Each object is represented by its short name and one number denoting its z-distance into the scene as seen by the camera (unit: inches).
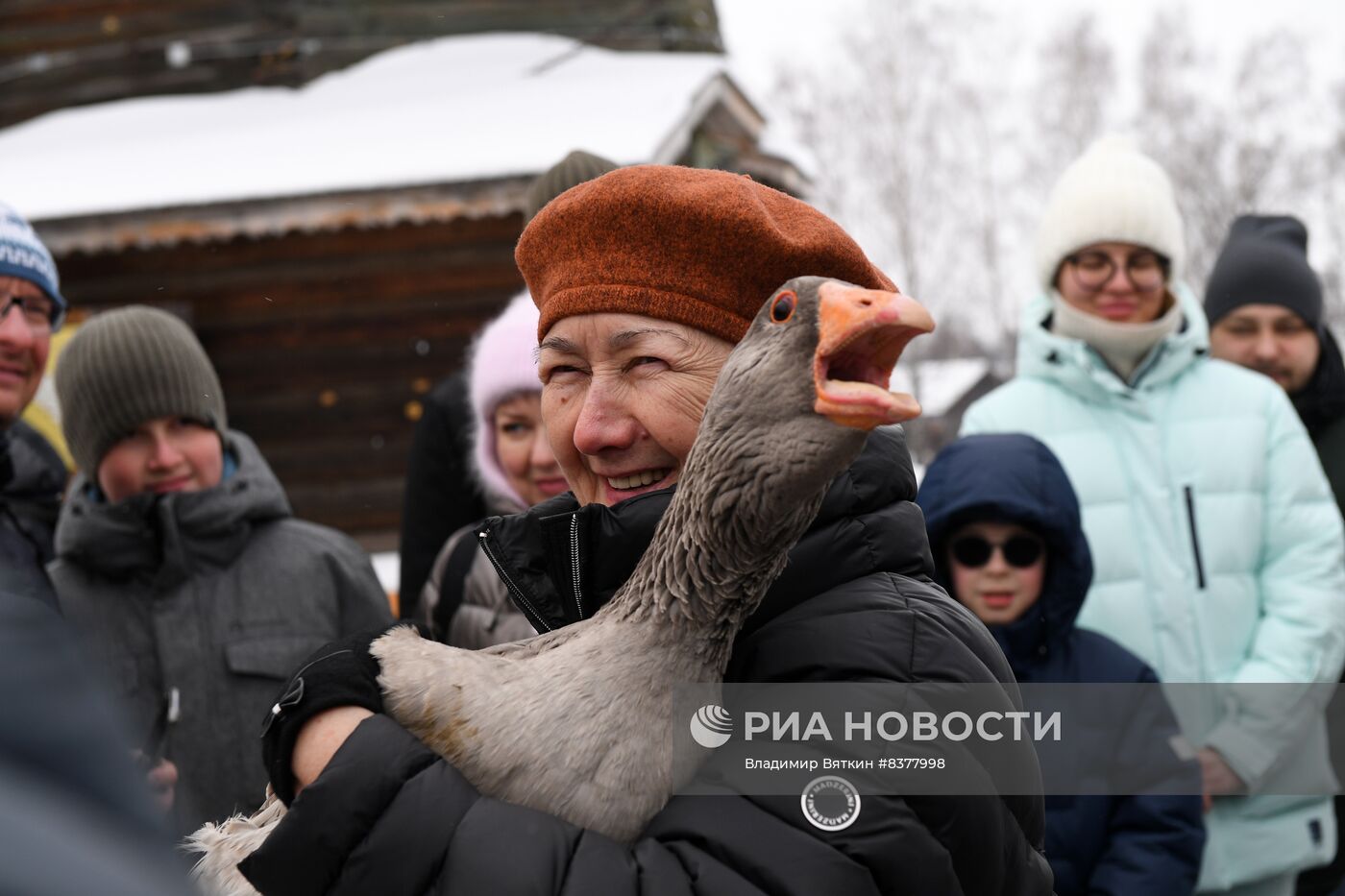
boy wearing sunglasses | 123.3
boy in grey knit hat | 124.7
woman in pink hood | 130.0
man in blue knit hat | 131.9
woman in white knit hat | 138.7
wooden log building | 344.8
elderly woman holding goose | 56.7
